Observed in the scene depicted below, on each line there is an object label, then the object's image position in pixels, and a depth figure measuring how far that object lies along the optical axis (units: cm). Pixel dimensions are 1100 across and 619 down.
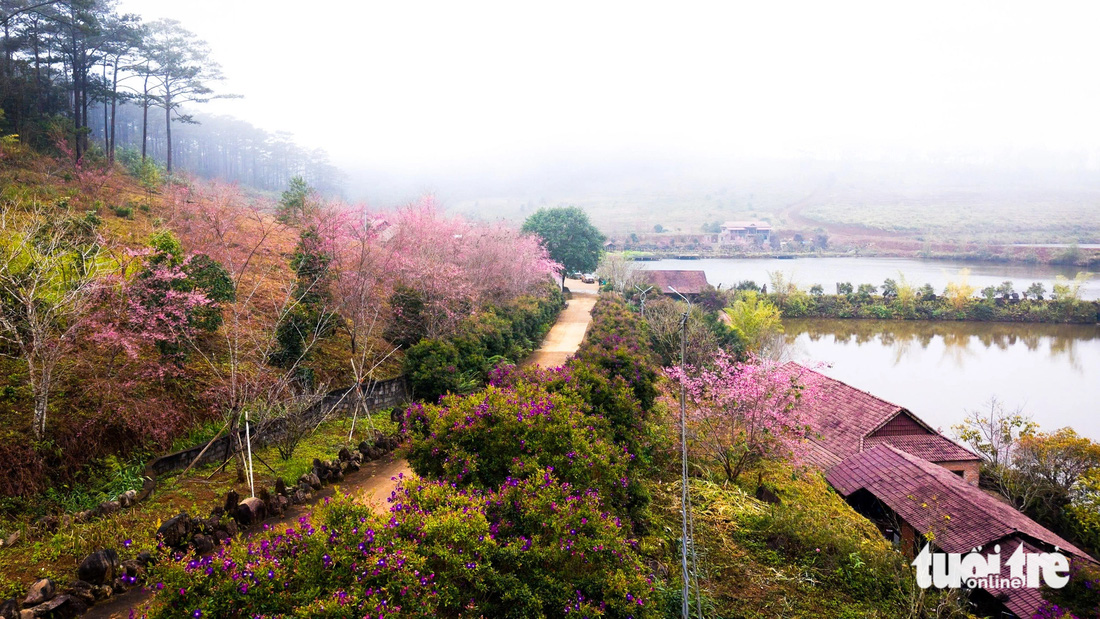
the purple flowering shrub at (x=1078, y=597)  745
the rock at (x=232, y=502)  800
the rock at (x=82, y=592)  603
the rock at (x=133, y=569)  641
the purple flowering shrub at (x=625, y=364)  1162
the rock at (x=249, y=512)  804
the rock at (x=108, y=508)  779
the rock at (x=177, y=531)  700
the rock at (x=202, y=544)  701
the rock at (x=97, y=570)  625
